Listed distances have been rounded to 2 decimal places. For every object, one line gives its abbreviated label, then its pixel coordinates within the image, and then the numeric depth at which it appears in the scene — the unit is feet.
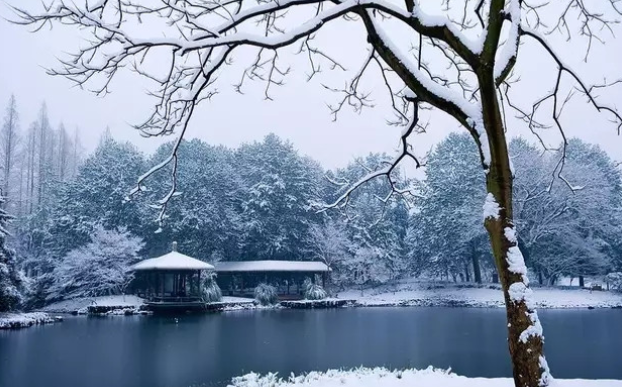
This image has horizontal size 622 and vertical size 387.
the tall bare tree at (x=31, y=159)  163.37
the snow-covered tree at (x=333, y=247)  130.41
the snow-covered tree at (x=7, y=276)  70.74
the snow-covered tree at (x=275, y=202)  132.57
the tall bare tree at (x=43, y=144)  159.26
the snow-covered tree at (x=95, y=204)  116.67
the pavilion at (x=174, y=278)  97.73
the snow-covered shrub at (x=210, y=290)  101.86
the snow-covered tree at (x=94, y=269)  102.06
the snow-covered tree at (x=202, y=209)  122.01
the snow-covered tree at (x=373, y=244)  135.95
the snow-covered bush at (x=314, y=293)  113.60
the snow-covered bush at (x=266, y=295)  109.47
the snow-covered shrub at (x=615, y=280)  108.37
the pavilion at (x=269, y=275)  119.19
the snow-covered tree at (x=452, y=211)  127.54
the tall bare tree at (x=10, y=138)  138.92
